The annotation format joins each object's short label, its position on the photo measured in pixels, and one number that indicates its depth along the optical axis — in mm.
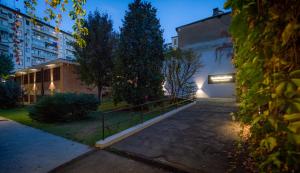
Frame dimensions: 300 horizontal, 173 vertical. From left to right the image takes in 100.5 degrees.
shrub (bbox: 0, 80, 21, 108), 12548
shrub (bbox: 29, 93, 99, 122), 6545
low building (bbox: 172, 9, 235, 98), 10664
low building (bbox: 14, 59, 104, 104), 13991
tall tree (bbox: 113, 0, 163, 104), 7840
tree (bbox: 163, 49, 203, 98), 9431
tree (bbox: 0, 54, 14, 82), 17424
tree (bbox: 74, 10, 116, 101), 11463
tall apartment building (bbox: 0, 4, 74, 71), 26508
